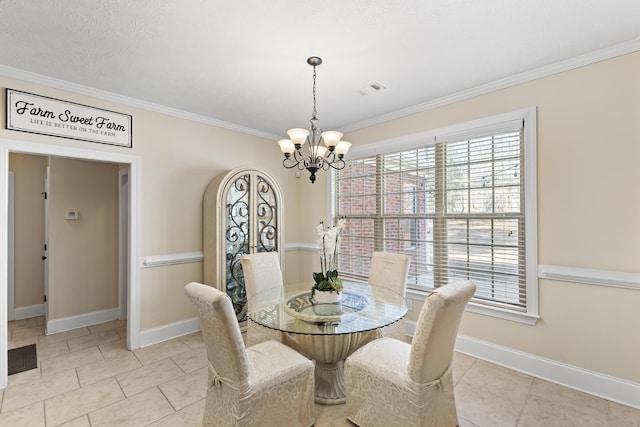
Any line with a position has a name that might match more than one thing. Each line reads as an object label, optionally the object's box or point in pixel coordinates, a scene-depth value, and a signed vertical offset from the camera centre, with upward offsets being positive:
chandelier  2.31 +0.57
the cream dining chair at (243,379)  1.67 -0.97
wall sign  2.61 +0.92
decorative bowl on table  2.13 -0.71
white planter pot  2.43 -0.65
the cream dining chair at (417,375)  1.67 -0.97
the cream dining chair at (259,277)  2.67 -0.61
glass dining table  2.02 -0.73
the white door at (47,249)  3.71 -0.39
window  2.76 +0.08
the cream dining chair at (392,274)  2.74 -0.58
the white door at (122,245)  4.14 -0.38
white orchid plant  2.43 -0.33
